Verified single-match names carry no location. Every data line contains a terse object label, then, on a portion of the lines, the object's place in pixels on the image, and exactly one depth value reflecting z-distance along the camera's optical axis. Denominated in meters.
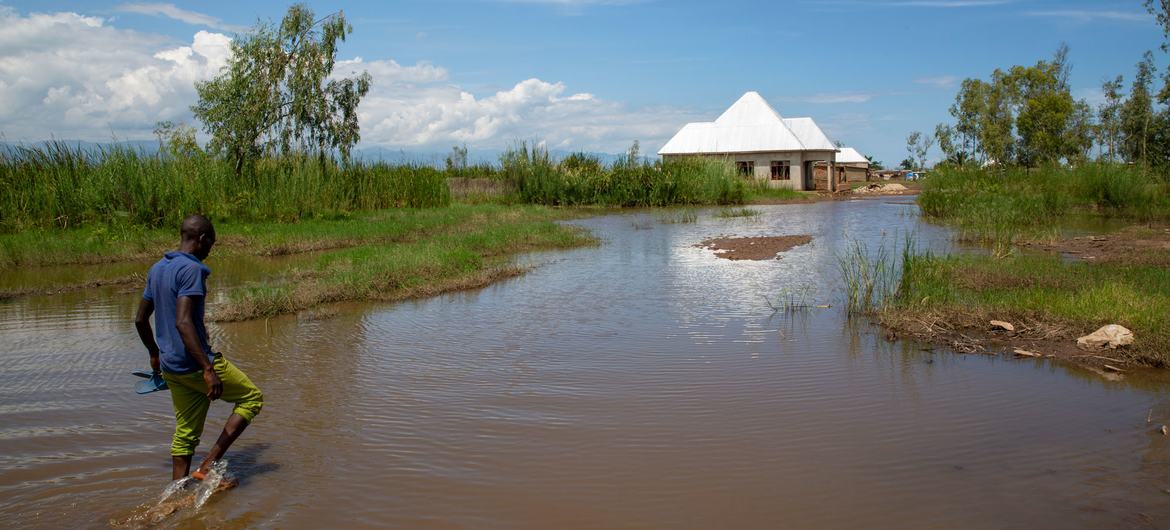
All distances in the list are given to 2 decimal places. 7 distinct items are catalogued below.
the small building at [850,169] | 43.49
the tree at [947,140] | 55.09
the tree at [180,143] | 18.12
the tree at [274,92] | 21.78
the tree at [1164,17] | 22.89
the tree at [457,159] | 32.09
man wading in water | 3.97
